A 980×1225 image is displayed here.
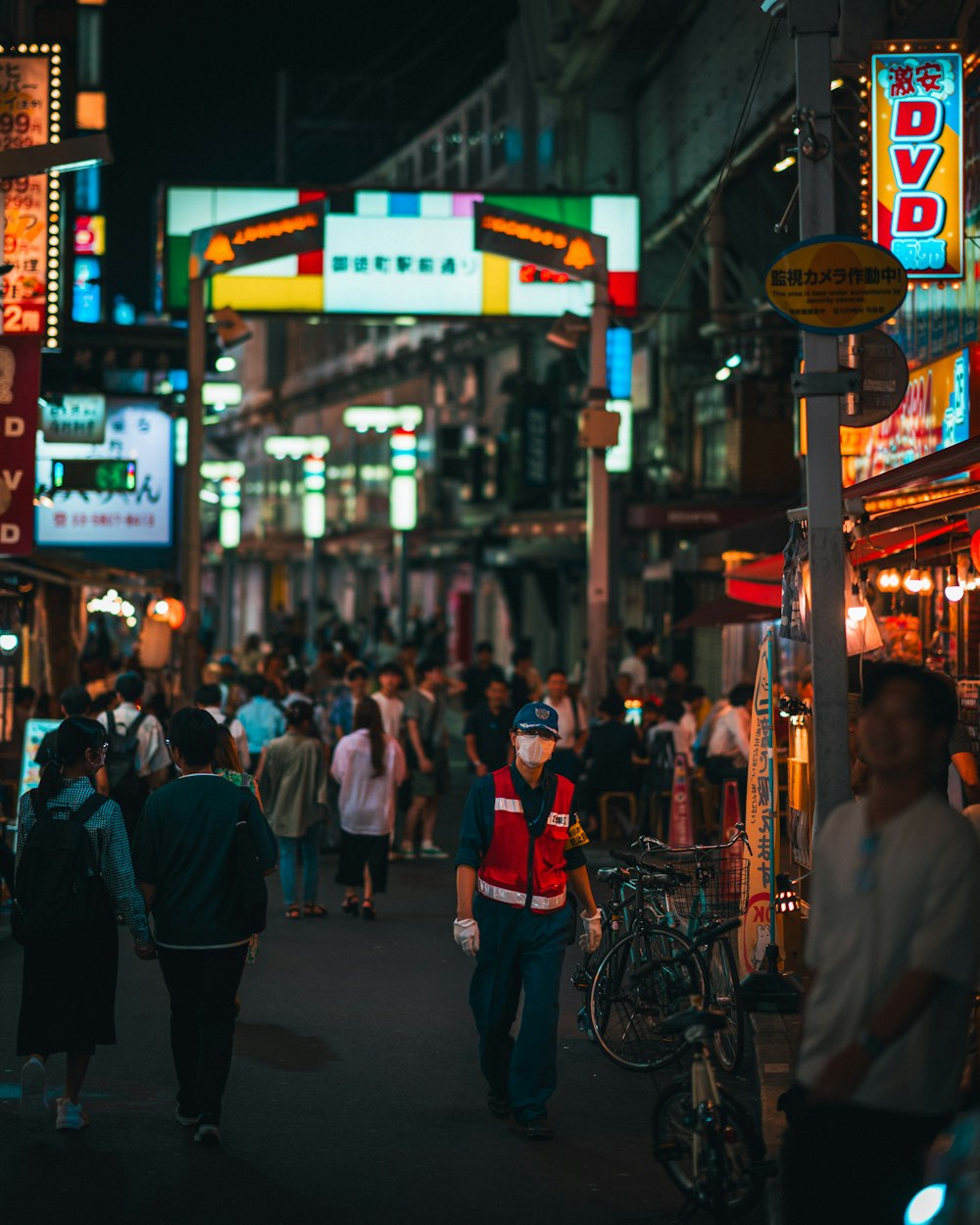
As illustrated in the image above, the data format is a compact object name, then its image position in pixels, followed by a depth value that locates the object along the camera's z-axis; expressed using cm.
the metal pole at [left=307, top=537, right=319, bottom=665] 4212
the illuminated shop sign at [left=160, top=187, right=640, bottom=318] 2894
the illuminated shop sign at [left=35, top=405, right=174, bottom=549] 3381
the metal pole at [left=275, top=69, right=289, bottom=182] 5716
